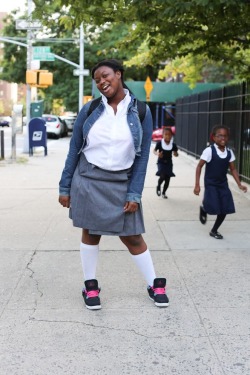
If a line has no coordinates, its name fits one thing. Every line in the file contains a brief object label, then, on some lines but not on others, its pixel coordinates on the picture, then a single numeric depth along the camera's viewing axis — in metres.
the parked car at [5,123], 49.76
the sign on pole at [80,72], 32.53
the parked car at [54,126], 32.56
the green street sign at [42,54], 21.92
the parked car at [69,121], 38.42
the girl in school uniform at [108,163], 3.94
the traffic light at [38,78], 19.16
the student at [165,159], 9.94
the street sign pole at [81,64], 34.91
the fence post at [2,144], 16.45
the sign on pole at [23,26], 19.17
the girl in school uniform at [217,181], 6.41
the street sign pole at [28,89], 20.06
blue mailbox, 19.12
